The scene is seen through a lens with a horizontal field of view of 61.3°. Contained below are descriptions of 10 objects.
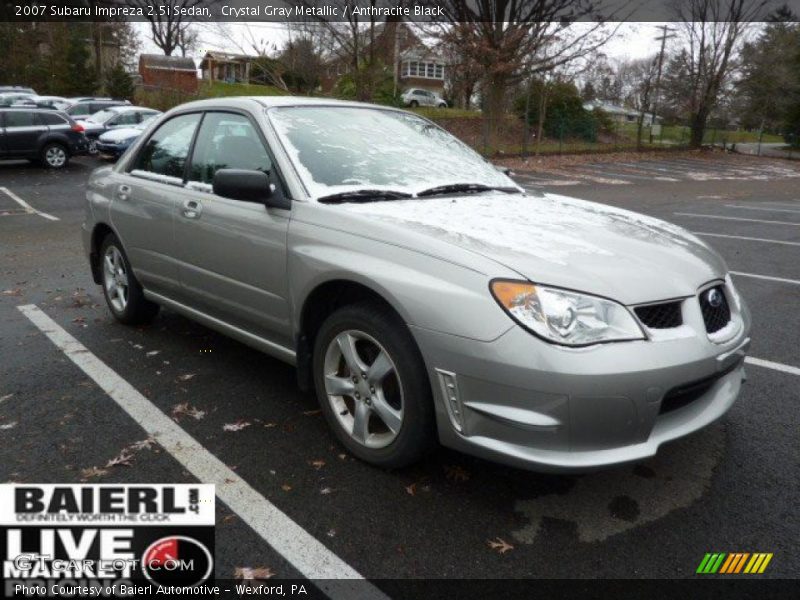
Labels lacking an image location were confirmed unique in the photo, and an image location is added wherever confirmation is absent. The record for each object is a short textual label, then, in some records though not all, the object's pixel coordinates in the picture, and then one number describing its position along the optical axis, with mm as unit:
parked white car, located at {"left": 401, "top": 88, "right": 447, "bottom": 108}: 43375
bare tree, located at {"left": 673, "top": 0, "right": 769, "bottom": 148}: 30141
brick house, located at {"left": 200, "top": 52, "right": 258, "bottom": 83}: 55281
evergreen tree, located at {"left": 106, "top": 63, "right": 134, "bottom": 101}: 38000
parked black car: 16969
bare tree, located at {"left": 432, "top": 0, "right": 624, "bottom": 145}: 23859
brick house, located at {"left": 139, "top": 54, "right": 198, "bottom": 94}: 34947
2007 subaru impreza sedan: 2490
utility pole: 32775
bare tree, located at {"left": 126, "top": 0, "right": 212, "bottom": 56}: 51000
